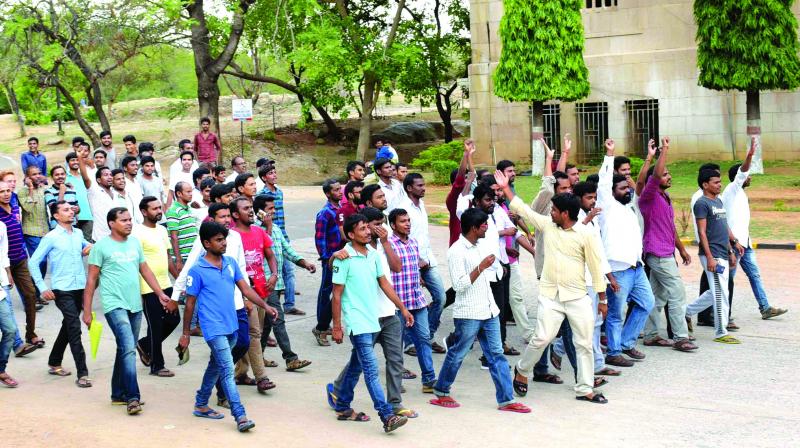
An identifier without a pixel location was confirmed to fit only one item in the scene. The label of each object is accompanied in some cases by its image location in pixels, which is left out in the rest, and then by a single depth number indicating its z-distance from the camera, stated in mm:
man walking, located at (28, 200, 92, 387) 8352
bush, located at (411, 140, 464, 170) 28469
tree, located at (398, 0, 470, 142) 33469
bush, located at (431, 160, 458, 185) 26422
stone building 27438
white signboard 26812
